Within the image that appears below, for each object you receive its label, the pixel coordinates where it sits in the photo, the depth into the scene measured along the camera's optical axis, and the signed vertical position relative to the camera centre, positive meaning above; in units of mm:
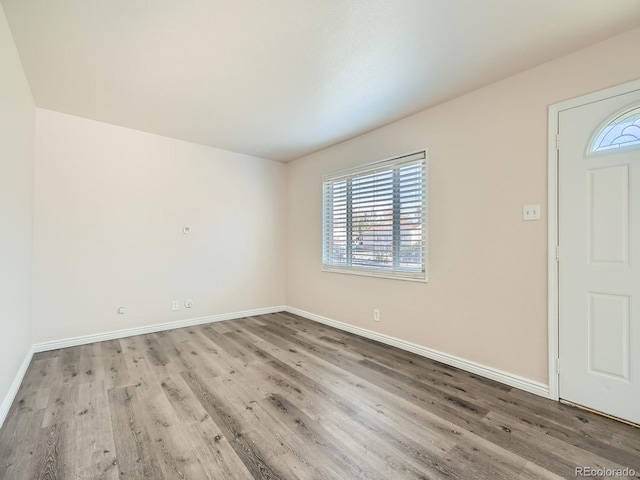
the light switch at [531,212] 2258 +228
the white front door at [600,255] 1866 -104
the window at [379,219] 3096 +266
